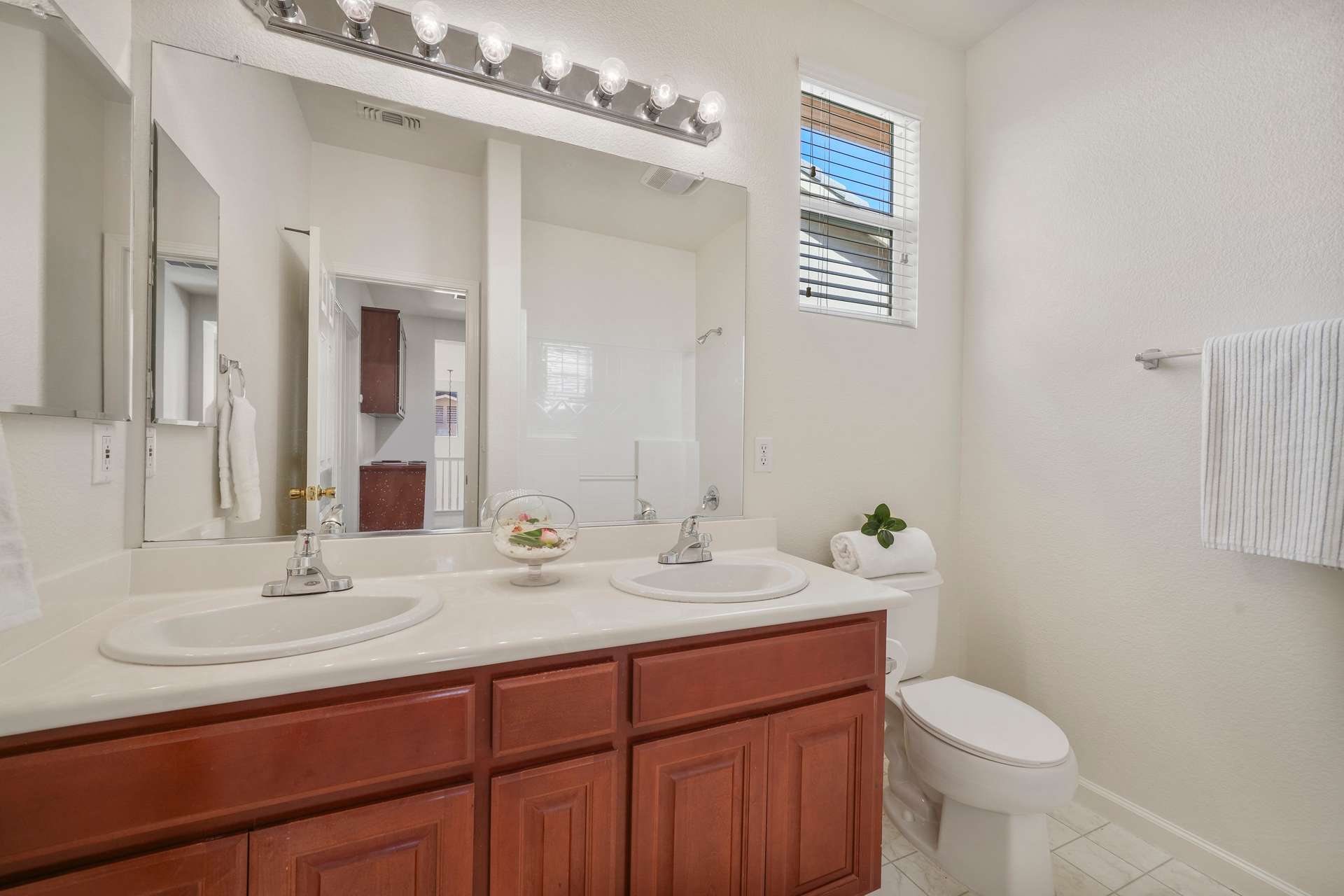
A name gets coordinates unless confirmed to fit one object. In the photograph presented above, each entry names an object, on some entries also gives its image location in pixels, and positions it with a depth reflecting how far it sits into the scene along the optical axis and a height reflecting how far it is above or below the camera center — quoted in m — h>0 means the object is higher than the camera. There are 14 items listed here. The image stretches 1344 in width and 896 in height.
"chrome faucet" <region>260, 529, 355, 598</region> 1.16 -0.29
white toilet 1.36 -0.84
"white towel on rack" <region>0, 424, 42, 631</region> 0.66 -0.16
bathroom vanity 0.76 -0.54
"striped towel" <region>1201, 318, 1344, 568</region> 1.26 +0.02
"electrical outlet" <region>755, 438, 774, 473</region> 1.87 -0.04
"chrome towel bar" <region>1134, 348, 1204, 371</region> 1.62 +0.28
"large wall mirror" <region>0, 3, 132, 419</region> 0.85 +0.36
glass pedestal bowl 1.31 -0.22
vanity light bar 1.33 +1.00
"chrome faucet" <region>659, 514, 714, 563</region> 1.56 -0.29
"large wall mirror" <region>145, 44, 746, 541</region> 1.26 +0.31
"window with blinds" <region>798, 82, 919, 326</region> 2.03 +0.91
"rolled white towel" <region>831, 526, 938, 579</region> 1.80 -0.36
